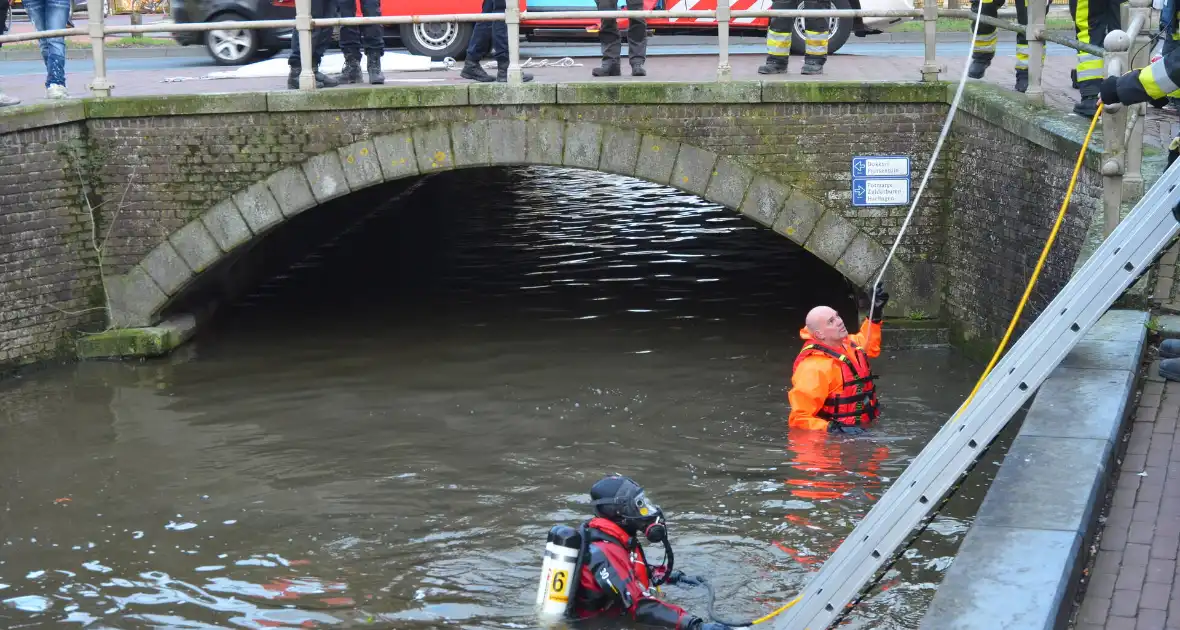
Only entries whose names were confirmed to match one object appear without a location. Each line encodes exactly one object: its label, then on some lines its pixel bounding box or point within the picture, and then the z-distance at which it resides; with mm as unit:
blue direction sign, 12094
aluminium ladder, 5613
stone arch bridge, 11953
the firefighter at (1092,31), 10312
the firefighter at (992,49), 11898
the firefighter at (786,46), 12562
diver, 6430
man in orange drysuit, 9297
